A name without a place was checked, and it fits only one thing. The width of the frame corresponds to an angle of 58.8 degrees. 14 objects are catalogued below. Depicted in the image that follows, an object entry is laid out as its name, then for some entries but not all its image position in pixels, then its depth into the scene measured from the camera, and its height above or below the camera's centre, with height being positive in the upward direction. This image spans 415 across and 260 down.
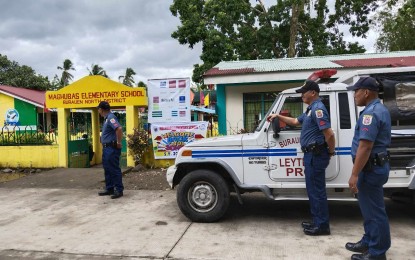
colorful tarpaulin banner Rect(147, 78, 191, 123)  10.10 +1.04
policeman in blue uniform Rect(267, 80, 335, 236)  4.47 -0.25
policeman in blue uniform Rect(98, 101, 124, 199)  7.02 -0.13
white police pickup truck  4.85 -0.33
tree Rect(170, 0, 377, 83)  18.17 +5.59
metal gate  11.01 +0.00
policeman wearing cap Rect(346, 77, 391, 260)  3.49 -0.33
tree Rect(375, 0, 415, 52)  21.61 +5.95
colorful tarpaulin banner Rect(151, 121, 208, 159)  9.95 +0.05
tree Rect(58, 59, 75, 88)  43.88 +8.75
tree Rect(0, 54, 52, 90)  30.81 +5.76
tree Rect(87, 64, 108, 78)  47.09 +9.07
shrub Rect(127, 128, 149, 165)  9.94 -0.11
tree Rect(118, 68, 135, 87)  51.97 +8.90
